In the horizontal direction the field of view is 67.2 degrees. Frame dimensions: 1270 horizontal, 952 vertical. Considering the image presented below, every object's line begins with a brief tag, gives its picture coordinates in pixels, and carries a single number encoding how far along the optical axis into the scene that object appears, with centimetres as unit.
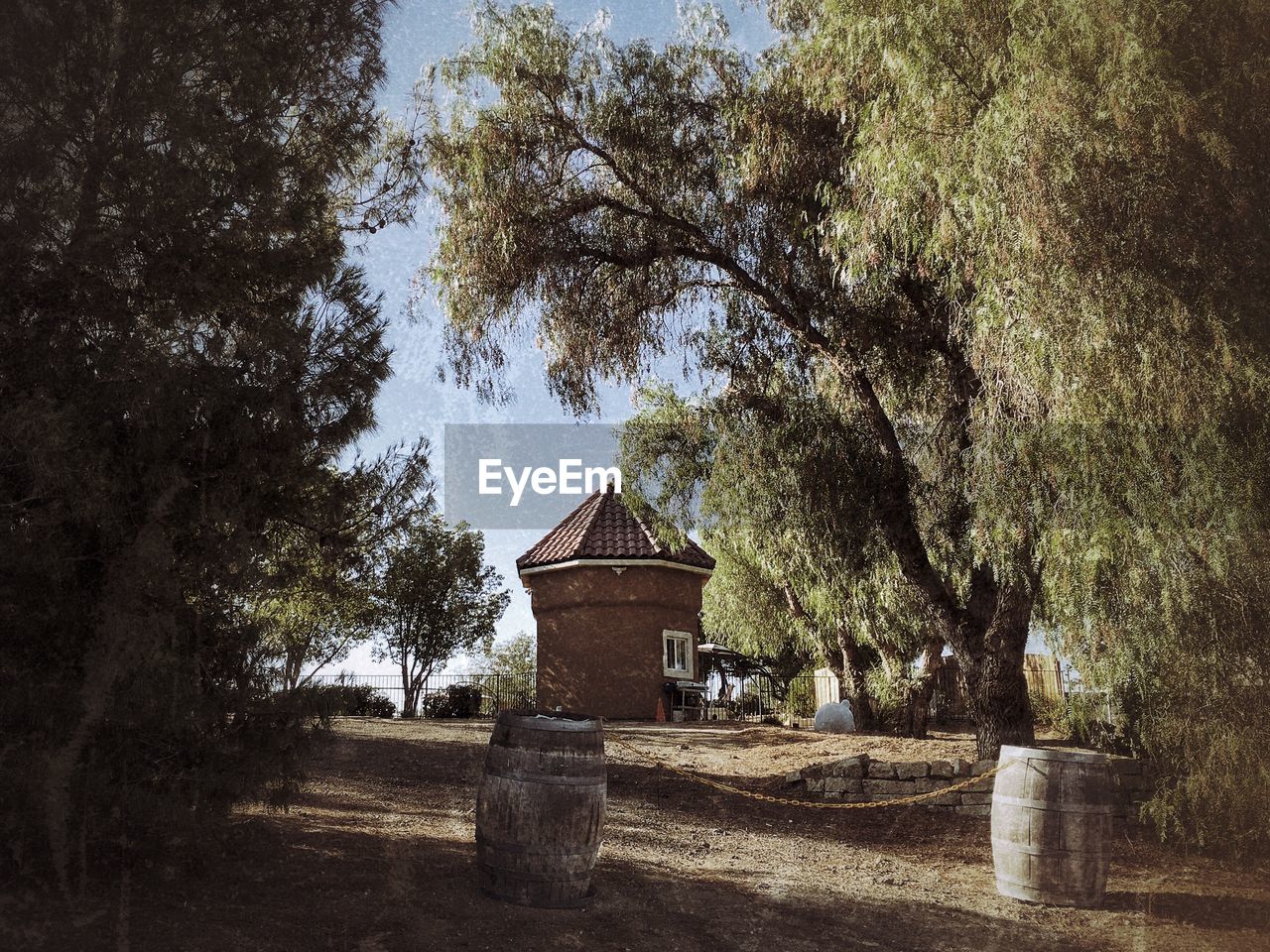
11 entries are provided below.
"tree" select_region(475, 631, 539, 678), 5888
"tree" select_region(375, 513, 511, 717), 3391
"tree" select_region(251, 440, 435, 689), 675
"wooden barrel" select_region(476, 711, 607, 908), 653
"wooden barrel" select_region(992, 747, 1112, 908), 769
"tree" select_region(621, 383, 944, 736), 1248
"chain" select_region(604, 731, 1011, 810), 827
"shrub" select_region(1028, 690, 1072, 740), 1600
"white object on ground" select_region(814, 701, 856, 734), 1766
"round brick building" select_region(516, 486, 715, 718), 2411
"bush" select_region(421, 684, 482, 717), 2844
